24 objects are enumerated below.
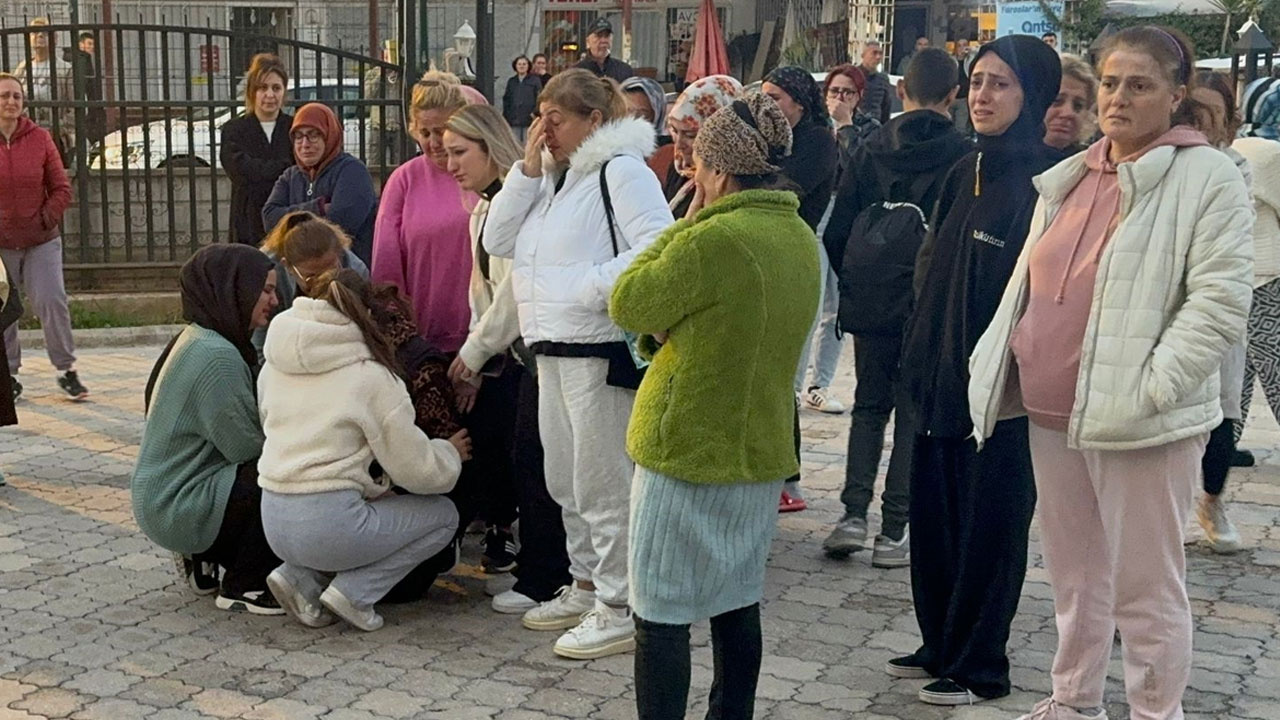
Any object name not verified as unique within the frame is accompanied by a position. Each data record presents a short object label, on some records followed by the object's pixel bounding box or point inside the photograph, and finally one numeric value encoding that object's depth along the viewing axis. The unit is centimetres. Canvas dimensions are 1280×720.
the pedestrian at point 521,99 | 2181
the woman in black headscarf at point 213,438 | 548
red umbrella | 1535
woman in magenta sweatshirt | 606
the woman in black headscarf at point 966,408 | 454
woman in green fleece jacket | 385
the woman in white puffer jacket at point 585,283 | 498
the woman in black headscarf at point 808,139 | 585
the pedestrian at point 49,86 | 1103
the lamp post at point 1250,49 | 1372
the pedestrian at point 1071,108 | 488
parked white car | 1122
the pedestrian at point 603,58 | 1494
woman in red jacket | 879
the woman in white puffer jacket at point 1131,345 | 376
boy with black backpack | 578
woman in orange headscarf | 695
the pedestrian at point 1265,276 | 661
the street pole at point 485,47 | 1052
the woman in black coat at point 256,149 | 802
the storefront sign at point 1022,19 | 2453
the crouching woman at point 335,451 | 522
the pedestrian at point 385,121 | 1122
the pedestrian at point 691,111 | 541
